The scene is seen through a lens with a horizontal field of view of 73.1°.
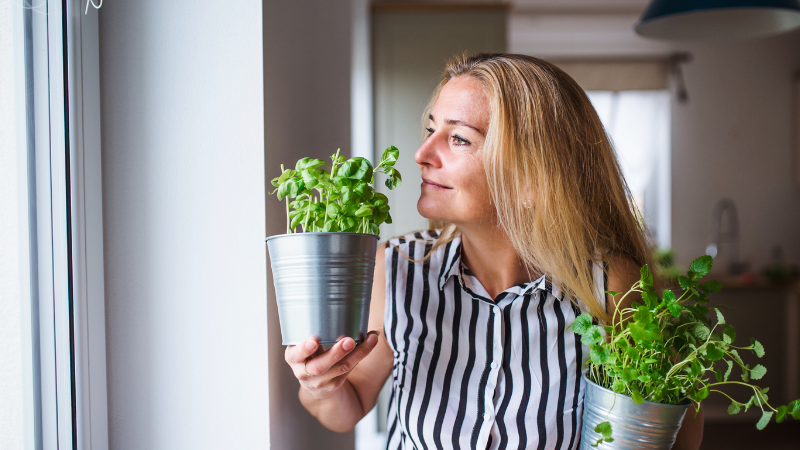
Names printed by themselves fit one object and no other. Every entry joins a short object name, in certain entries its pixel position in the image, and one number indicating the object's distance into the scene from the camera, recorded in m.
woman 0.92
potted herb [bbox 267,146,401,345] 0.61
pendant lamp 1.60
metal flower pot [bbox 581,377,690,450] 0.71
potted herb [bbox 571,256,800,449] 0.70
